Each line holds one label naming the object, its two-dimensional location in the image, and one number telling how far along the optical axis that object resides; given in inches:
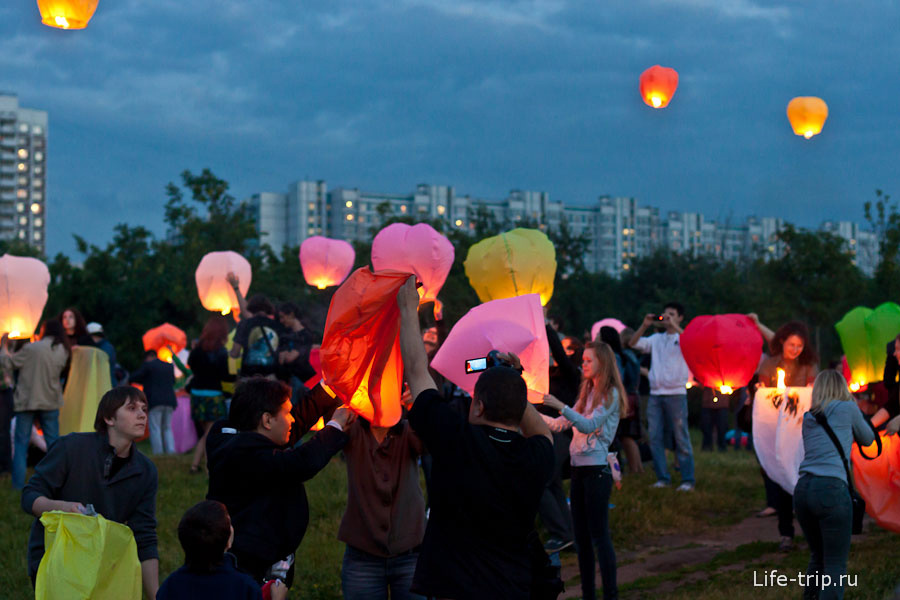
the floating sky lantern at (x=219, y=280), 448.8
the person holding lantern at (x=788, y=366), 312.8
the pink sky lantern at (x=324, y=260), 504.1
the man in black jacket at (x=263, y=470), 155.9
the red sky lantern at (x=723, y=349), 354.9
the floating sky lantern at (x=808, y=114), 480.1
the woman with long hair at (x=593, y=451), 245.0
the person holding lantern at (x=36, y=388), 374.6
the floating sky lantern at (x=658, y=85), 458.0
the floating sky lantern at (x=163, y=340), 563.2
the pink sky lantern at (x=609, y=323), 518.5
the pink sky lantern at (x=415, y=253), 342.3
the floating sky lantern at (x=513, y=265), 312.7
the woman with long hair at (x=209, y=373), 418.9
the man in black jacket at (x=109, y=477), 167.8
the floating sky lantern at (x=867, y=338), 345.4
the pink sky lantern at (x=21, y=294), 360.5
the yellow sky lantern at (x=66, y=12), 261.3
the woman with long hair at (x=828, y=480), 224.2
